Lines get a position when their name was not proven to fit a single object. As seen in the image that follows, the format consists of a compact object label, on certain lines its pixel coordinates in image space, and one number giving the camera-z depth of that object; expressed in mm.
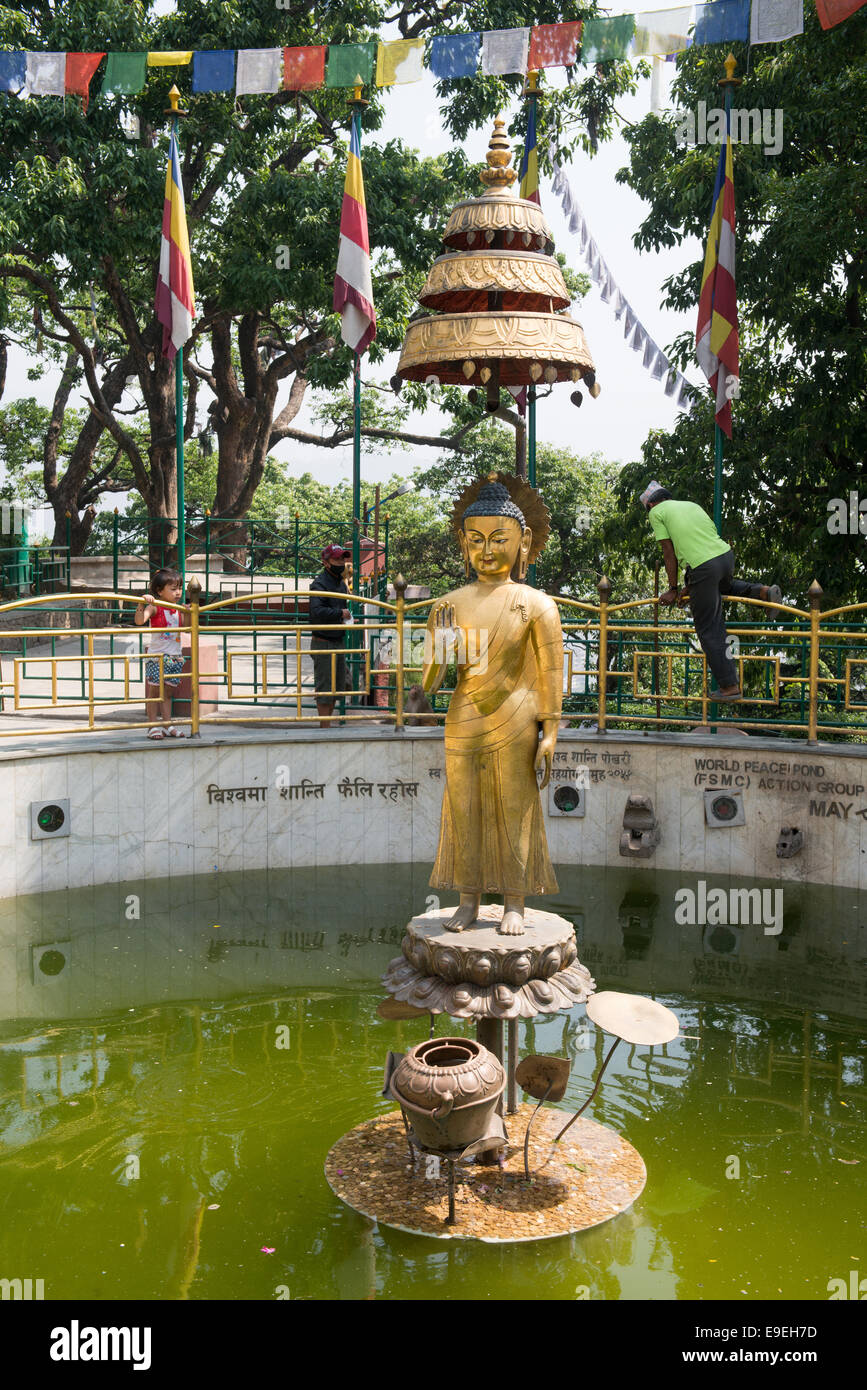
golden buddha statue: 5902
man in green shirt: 10500
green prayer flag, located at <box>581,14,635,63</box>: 12383
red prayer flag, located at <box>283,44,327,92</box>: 13523
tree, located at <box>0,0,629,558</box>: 17266
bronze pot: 5059
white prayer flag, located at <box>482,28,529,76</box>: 13016
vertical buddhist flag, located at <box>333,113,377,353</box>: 13570
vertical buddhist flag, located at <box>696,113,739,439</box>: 12547
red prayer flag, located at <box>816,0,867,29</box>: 10148
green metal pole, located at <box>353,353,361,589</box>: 13422
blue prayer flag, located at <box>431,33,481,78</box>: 13359
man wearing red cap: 11484
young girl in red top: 11055
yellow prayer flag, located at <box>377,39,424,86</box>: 13188
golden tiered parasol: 6453
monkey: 11727
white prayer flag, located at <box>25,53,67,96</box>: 13938
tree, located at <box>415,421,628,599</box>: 24000
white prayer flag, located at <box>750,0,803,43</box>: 11141
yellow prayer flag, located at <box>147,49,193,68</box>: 13477
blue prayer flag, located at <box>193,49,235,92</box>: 13734
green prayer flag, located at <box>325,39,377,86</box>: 13484
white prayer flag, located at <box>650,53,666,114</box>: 13062
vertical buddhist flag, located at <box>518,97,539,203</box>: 13992
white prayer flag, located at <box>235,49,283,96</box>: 13500
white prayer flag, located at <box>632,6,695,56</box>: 12383
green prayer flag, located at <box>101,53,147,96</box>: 14000
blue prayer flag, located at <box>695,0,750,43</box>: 11867
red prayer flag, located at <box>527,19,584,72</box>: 12719
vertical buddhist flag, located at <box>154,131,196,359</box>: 14242
